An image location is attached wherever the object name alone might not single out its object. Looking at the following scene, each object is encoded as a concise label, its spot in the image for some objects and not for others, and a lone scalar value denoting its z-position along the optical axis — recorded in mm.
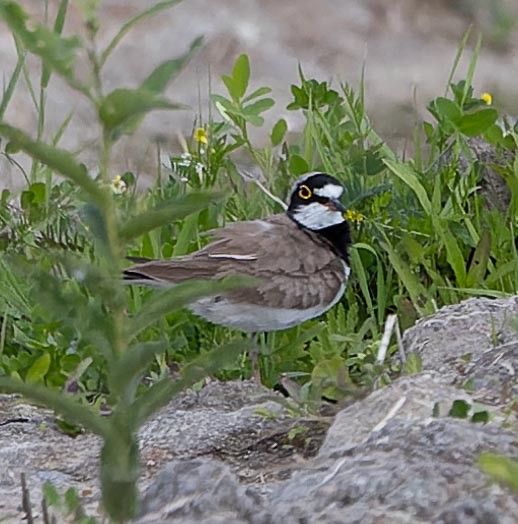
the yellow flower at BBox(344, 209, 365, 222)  11187
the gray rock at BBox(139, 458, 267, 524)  4719
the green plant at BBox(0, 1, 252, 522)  3855
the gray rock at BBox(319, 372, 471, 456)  6145
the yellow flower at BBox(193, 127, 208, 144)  12508
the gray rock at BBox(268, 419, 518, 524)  4695
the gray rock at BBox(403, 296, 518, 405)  6574
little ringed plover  10133
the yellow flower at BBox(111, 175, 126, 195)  11306
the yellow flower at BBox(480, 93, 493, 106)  12469
